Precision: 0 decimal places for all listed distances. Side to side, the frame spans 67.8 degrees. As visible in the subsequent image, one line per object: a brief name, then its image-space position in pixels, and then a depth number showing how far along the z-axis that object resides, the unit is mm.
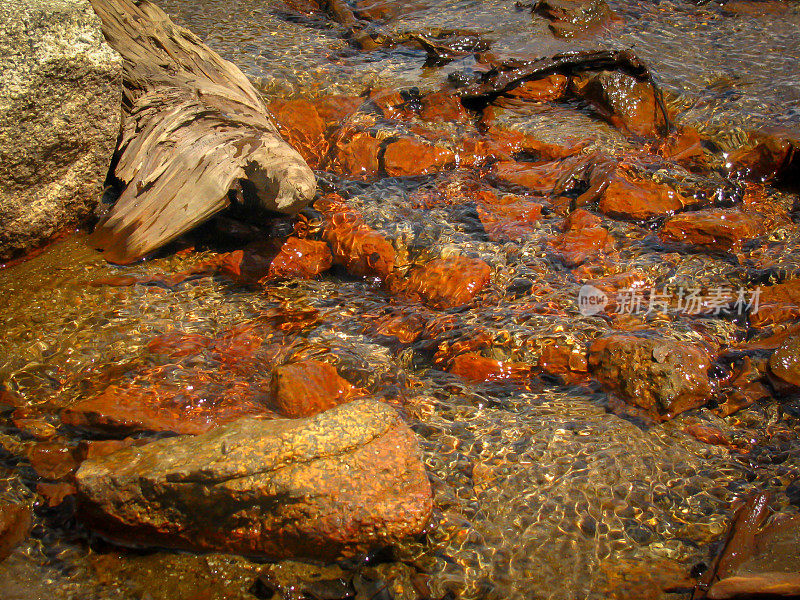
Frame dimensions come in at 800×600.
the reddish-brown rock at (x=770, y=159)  4488
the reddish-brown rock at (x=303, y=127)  4910
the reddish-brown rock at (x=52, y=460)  2445
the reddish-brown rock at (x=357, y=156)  4699
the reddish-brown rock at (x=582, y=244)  3801
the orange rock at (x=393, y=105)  5258
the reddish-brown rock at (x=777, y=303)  3275
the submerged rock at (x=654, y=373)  2766
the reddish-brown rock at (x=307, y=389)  2740
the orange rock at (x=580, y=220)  3992
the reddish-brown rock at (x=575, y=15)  6621
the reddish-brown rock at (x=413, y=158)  4684
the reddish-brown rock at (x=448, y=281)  3523
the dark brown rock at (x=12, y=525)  2164
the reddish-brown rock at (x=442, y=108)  5238
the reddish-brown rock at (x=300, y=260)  3766
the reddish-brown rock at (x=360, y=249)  3787
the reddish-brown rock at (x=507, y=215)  4023
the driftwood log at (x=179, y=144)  3574
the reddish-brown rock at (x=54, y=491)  2342
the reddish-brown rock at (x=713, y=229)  3850
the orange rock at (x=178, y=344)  3088
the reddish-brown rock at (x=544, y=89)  5609
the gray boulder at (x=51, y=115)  3367
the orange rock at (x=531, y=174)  4504
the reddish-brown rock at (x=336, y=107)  5270
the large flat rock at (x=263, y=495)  2104
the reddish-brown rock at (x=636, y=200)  4105
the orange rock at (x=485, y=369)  3066
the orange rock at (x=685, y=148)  4730
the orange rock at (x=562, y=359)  3070
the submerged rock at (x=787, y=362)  2818
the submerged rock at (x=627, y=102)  5082
